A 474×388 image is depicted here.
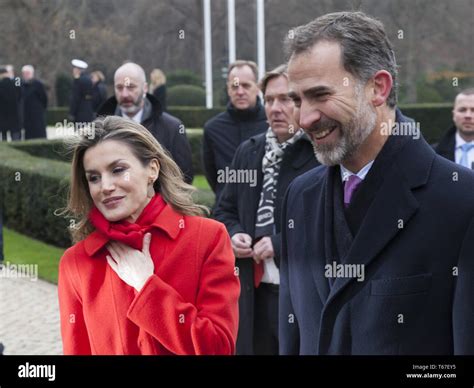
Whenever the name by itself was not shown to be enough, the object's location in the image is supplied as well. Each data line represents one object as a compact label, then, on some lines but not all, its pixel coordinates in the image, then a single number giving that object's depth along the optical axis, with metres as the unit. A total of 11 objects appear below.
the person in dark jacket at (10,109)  11.51
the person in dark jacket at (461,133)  4.17
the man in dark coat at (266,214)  3.18
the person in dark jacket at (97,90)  12.25
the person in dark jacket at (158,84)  10.77
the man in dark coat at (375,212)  1.73
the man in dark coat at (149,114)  3.79
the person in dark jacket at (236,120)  4.32
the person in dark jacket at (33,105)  13.25
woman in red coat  1.91
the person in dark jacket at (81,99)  12.07
